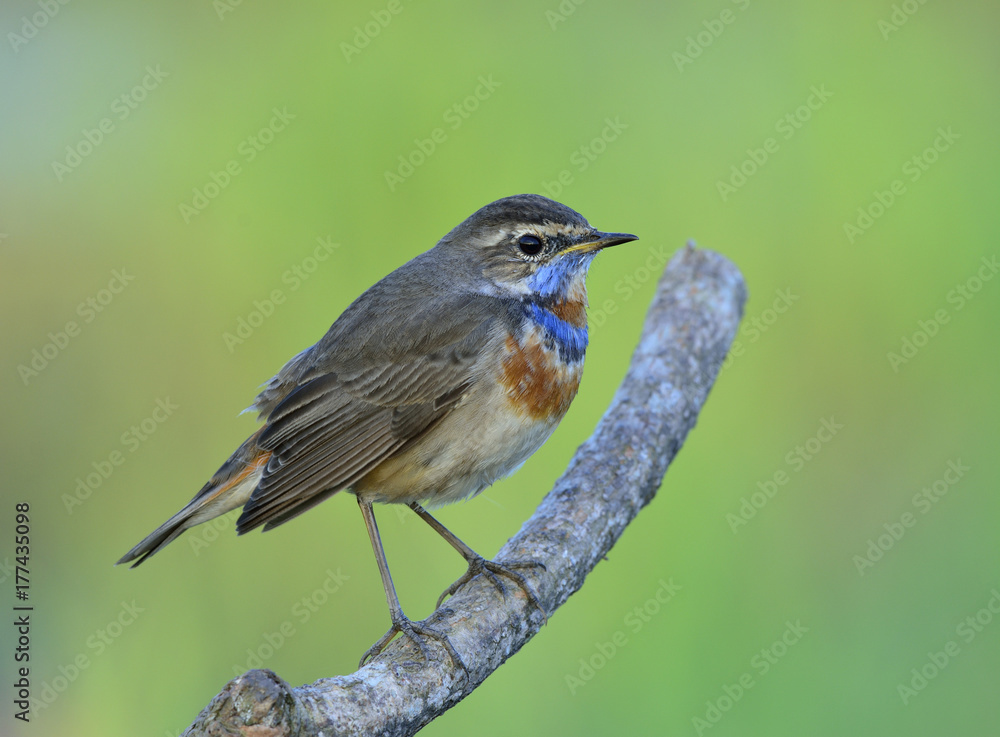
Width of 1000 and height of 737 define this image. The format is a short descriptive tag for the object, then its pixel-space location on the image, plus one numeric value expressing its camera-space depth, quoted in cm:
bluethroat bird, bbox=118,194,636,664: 892
